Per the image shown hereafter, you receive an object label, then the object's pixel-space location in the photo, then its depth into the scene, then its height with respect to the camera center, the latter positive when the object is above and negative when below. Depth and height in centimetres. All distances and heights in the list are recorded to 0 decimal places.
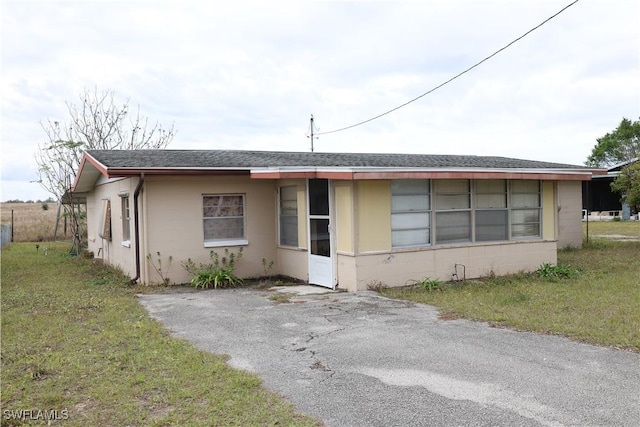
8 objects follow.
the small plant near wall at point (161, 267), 1143 -103
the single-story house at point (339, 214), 1022 +0
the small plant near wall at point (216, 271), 1116 -114
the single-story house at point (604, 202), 3341 +35
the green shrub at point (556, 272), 1128 -134
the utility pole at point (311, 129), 3013 +477
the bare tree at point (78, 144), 2145 +324
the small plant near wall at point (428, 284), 1018 -137
